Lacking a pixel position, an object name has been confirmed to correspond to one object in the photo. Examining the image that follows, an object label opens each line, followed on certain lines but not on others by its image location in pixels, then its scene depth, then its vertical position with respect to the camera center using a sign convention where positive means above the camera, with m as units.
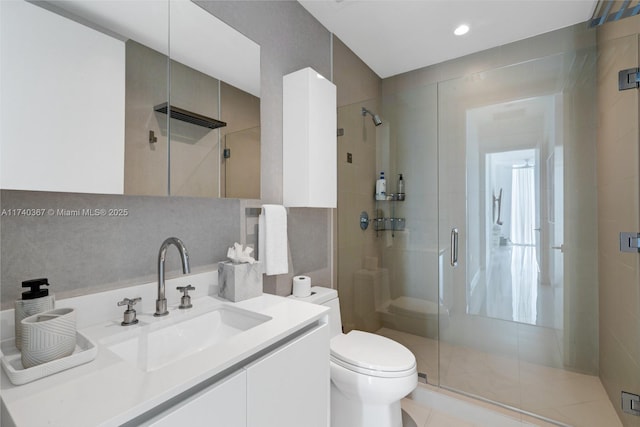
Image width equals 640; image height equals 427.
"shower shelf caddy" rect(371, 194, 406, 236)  2.37 -0.06
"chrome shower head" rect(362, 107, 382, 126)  2.39 +0.76
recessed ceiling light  2.07 +1.29
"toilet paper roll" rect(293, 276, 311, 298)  1.62 -0.40
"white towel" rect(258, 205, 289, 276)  1.47 -0.13
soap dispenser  0.75 -0.22
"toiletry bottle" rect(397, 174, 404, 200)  2.36 +0.19
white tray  0.63 -0.34
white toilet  1.37 -0.78
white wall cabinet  1.63 +0.41
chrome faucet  1.00 -0.18
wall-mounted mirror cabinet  0.78 +0.38
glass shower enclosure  1.77 -0.12
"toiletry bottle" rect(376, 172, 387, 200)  2.39 +0.18
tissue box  1.22 -0.28
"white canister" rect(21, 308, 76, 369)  0.67 -0.28
